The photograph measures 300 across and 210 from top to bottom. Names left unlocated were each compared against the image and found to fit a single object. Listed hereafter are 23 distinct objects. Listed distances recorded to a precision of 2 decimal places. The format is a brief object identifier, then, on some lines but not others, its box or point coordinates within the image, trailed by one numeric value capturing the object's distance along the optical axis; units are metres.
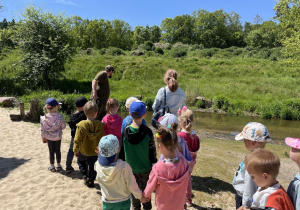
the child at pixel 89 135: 3.86
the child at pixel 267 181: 1.75
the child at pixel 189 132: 3.44
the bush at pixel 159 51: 36.91
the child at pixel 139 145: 3.04
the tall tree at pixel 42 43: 17.17
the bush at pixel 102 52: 33.96
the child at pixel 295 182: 1.83
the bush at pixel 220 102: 17.42
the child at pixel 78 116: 4.35
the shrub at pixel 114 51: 33.90
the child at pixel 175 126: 3.04
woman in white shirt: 4.35
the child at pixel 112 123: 4.12
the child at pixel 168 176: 2.46
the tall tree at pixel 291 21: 18.75
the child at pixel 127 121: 3.42
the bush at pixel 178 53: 35.06
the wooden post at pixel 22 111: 9.71
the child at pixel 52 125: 4.63
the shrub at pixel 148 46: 41.31
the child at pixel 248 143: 2.31
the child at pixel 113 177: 2.50
